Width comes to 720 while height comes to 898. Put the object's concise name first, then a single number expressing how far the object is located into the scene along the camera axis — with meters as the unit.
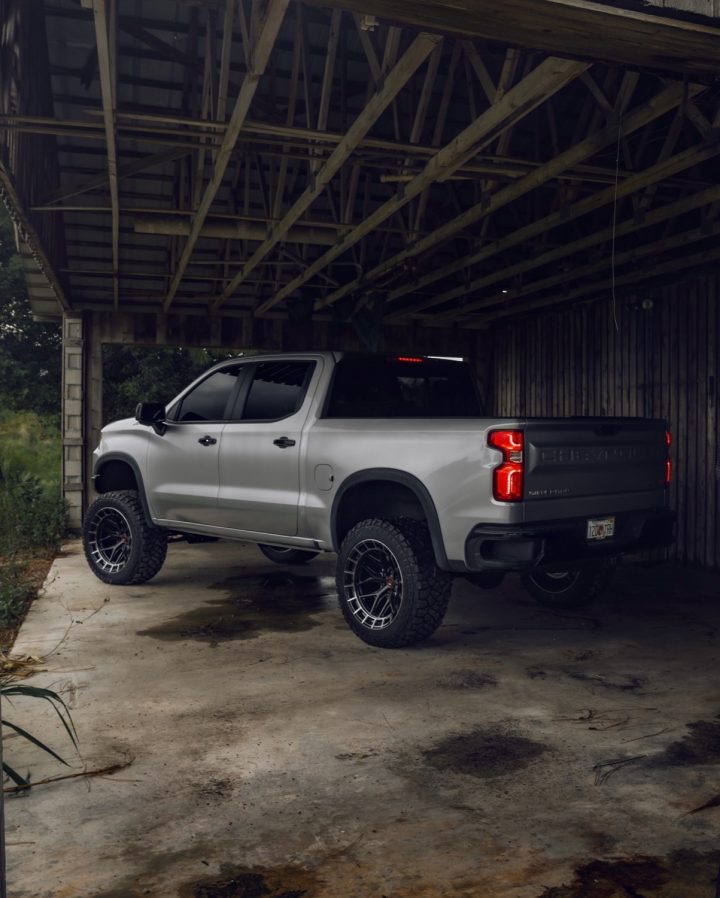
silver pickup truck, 5.42
